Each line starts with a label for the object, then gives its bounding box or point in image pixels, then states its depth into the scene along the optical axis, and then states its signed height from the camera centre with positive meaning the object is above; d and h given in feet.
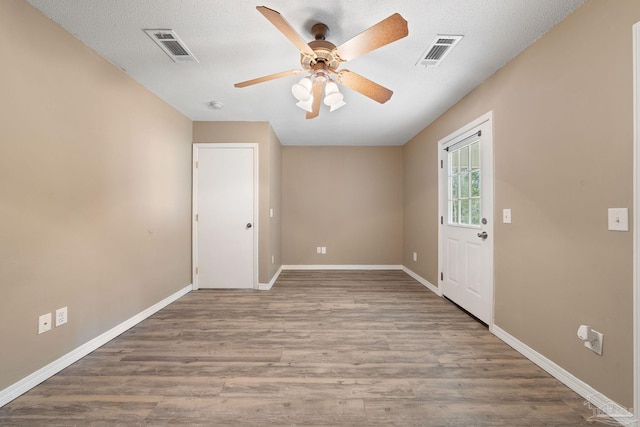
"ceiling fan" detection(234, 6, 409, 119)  4.46 +3.37
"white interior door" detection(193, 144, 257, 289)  11.83 +0.02
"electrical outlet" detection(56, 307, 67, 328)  5.80 -2.37
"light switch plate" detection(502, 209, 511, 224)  7.13 -0.02
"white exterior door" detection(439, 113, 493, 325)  8.04 -0.12
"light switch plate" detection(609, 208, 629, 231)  4.36 -0.07
